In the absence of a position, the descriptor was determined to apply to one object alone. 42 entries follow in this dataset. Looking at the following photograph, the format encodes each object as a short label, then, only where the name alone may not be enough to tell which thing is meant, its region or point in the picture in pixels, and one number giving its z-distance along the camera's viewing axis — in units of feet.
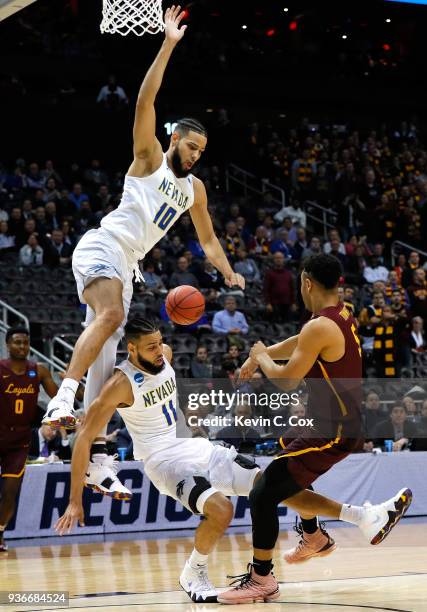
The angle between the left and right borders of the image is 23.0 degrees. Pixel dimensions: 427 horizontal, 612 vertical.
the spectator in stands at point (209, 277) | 52.95
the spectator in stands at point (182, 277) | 51.34
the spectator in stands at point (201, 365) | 44.10
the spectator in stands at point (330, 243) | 59.72
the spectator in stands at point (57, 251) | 51.78
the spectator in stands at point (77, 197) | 58.03
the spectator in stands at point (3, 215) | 53.28
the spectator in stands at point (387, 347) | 49.01
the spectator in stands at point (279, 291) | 53.31
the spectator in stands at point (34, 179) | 59.26
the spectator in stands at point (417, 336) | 51.55
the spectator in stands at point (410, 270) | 58.54
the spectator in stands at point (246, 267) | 56.90
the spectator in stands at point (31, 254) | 51.67
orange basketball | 23.34
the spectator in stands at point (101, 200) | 58.23
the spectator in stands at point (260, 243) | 59.72
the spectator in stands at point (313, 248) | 59.16
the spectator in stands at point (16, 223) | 52.24
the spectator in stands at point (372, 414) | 43.83
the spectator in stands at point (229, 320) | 50.03
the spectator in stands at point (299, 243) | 59.93
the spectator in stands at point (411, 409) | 43.19
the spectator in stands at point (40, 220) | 52.31
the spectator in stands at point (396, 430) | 42.96
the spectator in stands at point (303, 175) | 70.23
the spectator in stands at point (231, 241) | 57.74
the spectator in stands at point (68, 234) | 52.95
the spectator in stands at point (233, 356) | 44.21
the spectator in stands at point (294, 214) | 65.92
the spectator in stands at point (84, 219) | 55.16
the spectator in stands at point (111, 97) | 70.13
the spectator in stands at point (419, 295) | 53.88
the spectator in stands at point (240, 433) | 39.58
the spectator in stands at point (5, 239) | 52.08
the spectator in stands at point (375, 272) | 60.49
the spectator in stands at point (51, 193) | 57.11
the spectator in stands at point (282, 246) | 59.36
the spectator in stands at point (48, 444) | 39.78
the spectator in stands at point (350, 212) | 68.80
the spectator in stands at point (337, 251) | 59.57
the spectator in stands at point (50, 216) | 54.29
